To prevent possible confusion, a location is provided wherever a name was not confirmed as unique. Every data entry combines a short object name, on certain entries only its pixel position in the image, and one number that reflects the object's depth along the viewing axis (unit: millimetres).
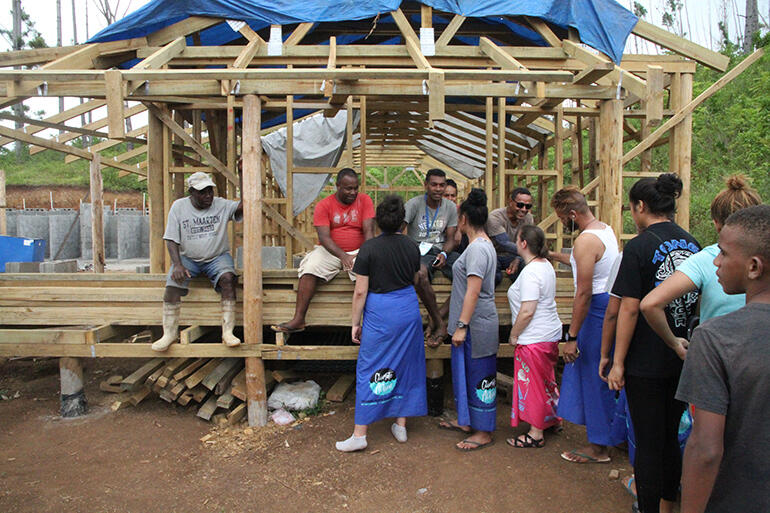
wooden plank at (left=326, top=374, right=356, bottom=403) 5410
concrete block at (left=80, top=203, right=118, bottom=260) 17562
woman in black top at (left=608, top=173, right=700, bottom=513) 2861
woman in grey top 4129
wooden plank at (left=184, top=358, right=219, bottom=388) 5180
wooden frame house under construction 4699
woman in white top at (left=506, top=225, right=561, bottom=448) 4102
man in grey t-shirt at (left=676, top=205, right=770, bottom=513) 1561
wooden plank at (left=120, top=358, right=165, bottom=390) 5332
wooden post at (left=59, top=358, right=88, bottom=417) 5177
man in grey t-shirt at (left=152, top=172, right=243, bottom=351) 4824
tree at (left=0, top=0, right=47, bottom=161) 28391
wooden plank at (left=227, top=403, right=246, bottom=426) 4969
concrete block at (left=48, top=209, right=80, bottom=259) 18262
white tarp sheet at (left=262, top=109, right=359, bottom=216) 9516
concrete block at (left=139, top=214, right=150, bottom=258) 20453
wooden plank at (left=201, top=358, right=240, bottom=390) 5145
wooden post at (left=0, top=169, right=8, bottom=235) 10143
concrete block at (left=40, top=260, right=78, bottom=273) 7793
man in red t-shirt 5000
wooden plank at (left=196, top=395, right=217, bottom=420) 5086
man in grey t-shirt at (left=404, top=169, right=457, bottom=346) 5129
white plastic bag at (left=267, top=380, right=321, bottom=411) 5184
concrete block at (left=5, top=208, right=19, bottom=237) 18266
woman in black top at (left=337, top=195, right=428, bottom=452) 4203
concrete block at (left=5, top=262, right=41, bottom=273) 7363
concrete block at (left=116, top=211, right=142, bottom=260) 19109
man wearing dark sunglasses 5035
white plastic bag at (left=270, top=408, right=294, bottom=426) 4989
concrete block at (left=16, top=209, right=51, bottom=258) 17953
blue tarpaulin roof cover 5992
